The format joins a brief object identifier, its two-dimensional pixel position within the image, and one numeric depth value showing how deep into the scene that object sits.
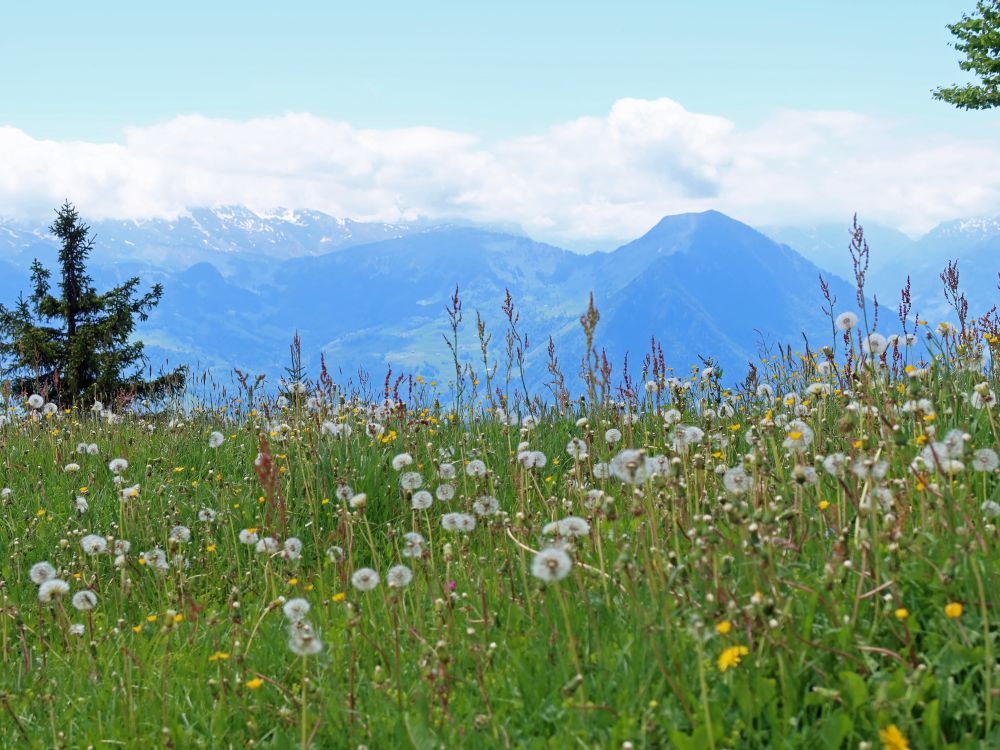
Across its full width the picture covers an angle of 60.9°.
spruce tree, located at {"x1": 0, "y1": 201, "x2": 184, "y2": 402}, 28.53
